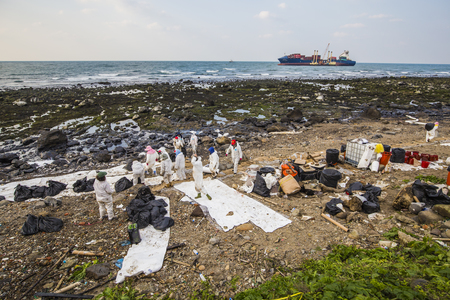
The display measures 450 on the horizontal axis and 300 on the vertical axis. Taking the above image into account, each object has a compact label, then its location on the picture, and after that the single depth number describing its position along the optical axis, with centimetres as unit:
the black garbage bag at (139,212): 543
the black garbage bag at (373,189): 618
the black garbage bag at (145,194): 642
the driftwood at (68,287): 382
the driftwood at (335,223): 510
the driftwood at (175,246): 476
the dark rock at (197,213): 585
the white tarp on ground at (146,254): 417
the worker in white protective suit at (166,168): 740
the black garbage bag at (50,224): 530
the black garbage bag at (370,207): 558
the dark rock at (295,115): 1780
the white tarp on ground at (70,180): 764
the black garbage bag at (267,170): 736
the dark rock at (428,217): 496
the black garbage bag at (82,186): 755
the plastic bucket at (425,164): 761
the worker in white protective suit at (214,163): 800
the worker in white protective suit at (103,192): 557
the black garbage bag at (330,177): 672
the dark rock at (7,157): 1047
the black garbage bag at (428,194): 546
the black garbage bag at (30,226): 518
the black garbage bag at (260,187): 670
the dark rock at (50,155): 1131
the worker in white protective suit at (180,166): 794
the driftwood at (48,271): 386
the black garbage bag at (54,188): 740
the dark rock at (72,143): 1287
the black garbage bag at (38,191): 733
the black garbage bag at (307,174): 737
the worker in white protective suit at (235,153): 845
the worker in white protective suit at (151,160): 834
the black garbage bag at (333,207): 566
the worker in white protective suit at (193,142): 1097
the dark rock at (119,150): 1179
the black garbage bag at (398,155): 800
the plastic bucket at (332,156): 808
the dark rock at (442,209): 499
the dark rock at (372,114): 1712
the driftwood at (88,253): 464
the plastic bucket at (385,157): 752
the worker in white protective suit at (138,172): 762
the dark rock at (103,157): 1073
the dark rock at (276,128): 1505
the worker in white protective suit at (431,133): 1017
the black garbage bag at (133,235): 488
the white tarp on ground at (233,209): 551
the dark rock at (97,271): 411
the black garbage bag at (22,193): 710
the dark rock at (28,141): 1288
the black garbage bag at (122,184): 755
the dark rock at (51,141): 1210
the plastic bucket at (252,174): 733
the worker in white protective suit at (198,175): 684
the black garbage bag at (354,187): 660
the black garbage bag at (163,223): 532
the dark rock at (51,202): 659
